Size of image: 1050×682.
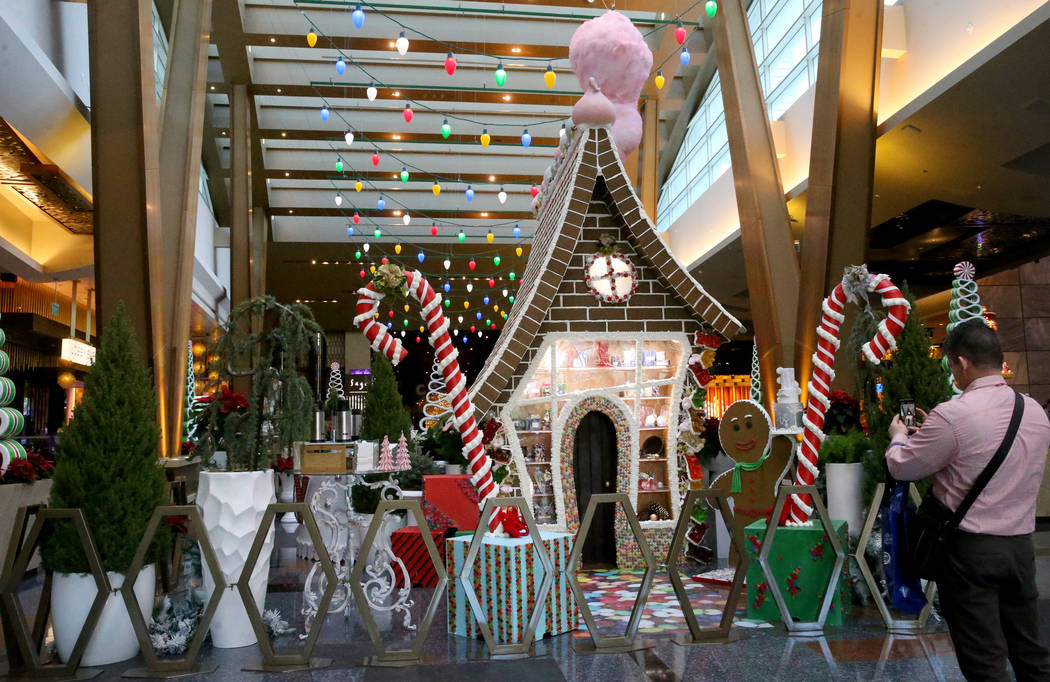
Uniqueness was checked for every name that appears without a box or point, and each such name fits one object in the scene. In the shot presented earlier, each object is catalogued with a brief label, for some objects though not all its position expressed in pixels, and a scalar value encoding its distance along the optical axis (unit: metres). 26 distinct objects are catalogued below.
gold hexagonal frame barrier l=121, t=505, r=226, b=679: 4.48
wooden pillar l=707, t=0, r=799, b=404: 10.38
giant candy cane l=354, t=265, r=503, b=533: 5.56
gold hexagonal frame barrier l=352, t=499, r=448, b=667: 4.60
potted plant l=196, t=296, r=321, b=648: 5.16
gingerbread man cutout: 6.89
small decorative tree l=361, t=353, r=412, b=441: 10.74
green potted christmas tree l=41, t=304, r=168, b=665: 4.67
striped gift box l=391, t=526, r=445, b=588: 7.06
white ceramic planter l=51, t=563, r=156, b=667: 4.64
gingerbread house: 7.32
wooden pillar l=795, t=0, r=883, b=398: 8.64
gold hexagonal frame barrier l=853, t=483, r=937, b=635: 5.07
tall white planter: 5.10
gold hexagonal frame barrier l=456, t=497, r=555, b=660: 4.78
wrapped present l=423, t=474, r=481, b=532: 7.49
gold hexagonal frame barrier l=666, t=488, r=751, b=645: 4.90
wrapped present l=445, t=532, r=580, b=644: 5.10
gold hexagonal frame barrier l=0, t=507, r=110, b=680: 4.43
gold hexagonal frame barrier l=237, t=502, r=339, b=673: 4.59
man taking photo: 3.12
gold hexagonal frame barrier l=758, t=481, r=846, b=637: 5.05
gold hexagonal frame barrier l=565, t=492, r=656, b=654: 4.84
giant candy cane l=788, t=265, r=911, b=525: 5.70
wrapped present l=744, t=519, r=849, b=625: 5.41
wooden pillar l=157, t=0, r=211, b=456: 9.49
